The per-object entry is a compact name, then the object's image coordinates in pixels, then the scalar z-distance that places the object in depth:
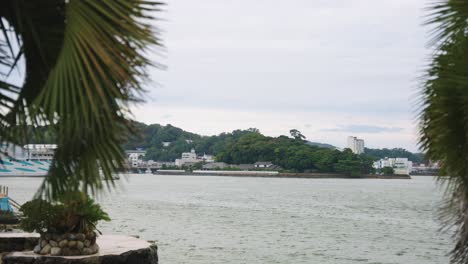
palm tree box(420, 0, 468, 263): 4.68
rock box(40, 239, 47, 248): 13.83
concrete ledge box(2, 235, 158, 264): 13.48
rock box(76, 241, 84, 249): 13.66
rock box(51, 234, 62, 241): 13.65
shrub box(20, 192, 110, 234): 13.29
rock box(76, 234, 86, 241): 13.74
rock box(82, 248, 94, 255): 13.77
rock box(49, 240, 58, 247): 13.63
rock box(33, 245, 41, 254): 13.91
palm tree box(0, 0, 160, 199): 4.12
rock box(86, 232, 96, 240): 13.96
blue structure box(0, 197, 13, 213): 33.24
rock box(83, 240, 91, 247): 13.84
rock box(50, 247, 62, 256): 13.53
